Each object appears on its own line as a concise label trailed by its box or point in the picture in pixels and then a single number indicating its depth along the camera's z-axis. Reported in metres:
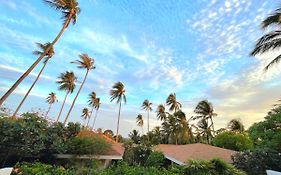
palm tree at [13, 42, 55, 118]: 13.85
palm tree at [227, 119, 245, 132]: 19.78
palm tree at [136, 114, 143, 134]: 33.93
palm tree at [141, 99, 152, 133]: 29.30
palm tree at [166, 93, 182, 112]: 23.71
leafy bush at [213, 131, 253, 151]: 12.94
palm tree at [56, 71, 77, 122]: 17.91
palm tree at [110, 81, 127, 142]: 20.59
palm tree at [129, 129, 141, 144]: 27.46
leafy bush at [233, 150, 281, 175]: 7.38
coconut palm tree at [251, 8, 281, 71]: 6.80
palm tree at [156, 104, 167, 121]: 25.79
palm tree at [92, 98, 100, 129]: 27.44
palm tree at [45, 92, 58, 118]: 29.35
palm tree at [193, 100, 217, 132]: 19.37
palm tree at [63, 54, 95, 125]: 14.99
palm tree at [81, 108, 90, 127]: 34.05
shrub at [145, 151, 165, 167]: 11.21
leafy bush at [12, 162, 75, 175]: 3.12
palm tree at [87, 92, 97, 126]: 27.03
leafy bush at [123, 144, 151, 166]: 13.17
